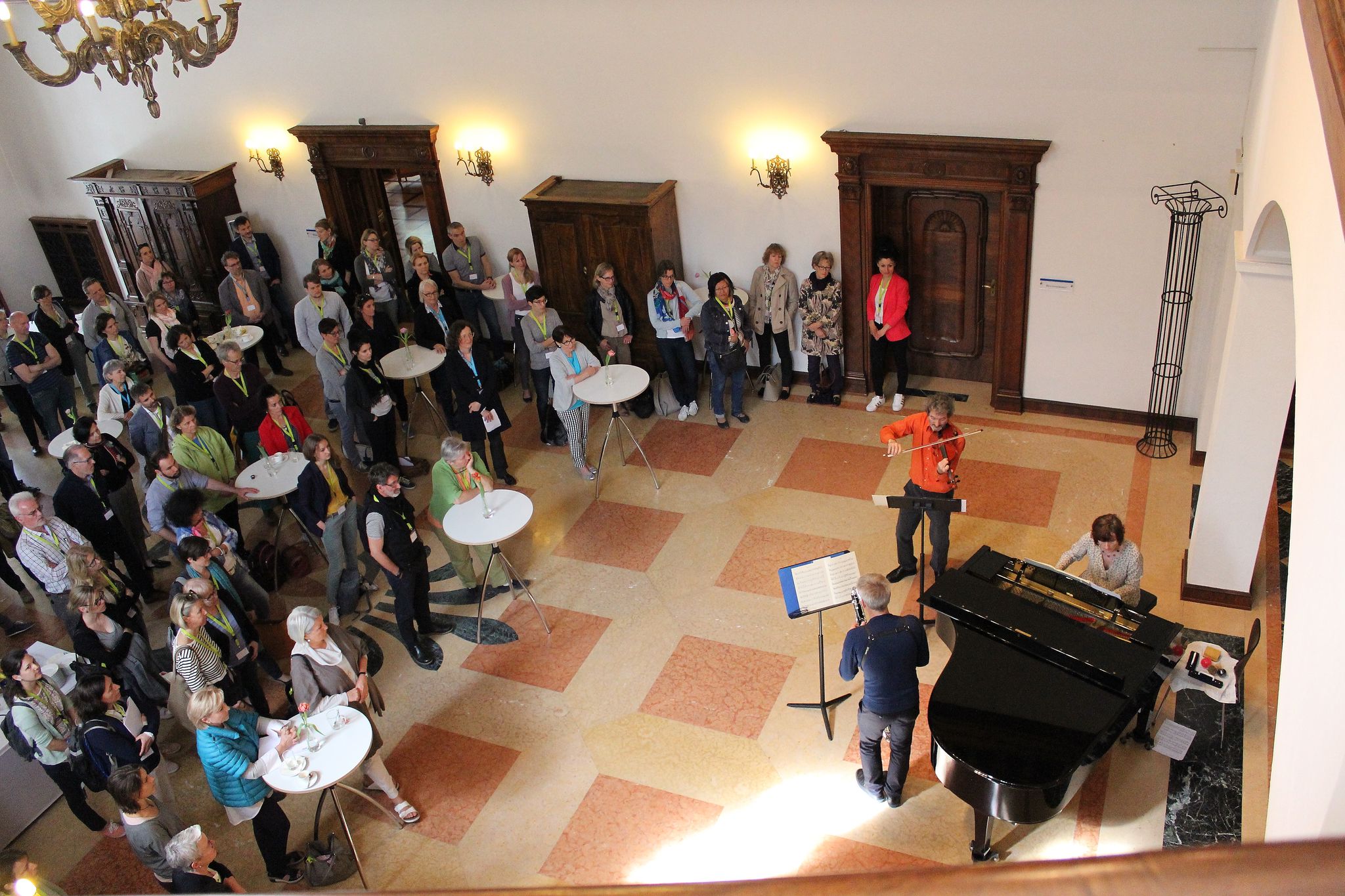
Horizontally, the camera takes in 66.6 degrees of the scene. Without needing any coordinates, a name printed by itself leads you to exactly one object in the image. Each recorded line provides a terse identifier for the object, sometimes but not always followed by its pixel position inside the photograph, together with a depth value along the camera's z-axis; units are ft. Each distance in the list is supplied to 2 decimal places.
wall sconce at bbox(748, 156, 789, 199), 30.37
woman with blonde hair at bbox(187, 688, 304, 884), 16.85
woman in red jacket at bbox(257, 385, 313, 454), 25.91
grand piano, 16.40
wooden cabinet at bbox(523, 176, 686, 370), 31.81
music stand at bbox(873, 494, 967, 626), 21.52
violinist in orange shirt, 22.06
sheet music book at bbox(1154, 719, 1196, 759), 19.20
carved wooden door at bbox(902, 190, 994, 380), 30.40
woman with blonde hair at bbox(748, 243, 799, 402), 31.76
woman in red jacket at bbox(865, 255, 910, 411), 30.60
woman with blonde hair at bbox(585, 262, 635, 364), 31.91
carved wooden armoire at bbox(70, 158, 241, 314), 39.17
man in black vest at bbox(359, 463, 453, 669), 21.58
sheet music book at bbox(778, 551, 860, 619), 19.01
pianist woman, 19.43
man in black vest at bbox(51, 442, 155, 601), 23.82
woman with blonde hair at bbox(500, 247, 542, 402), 32.55
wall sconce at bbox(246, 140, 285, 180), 38.17
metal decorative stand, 26.02
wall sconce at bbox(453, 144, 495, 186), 34.58
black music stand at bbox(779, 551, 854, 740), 18.92
